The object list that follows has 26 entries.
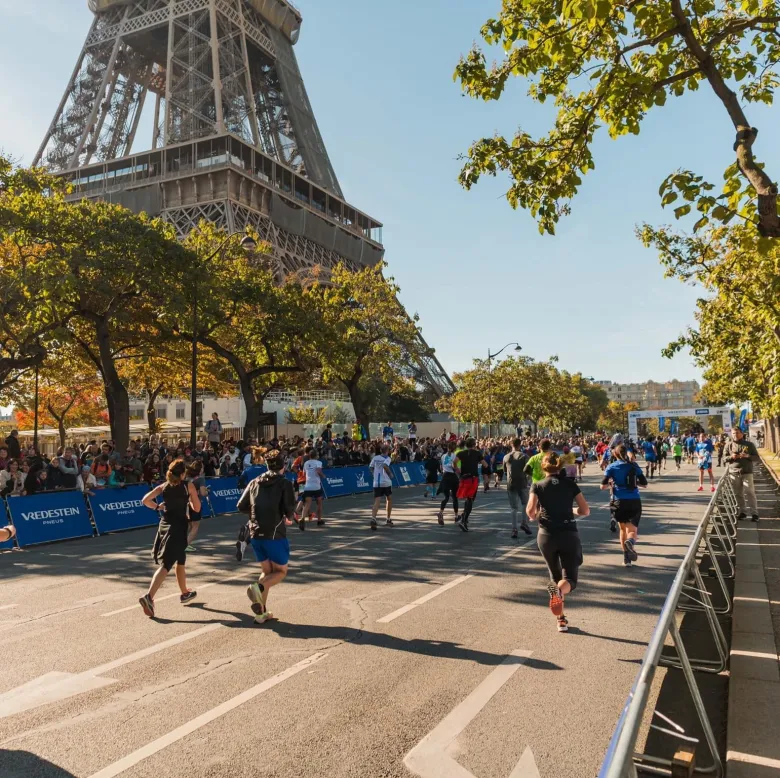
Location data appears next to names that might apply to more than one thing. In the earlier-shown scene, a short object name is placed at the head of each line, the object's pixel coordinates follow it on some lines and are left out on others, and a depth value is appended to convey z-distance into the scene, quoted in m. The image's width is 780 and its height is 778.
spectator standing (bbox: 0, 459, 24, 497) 15.38
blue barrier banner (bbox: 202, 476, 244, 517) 17.78
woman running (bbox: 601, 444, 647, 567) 9.59
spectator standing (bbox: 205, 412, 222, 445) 26.58
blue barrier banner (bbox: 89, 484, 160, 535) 14.51
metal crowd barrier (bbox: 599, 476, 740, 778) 2.33
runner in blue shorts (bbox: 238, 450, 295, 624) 7.07
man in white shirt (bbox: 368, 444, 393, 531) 14.59
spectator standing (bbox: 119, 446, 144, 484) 18.34
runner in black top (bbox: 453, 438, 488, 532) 13.37
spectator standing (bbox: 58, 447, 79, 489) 16.41
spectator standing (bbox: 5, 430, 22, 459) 18.22
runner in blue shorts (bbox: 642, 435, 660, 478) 26.48
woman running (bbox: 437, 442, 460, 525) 14.90
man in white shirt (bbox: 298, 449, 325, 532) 14.42
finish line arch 66.38
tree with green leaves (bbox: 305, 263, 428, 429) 30.59
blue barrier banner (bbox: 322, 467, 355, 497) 22.47
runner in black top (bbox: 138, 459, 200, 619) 7.65
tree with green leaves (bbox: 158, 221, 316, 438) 25.94
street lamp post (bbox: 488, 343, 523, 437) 48.87
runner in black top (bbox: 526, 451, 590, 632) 6.54
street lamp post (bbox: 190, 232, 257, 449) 22.80
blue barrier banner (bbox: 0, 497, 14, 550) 12.77
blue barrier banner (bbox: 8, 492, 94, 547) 12.95
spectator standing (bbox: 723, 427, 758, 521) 14.09
